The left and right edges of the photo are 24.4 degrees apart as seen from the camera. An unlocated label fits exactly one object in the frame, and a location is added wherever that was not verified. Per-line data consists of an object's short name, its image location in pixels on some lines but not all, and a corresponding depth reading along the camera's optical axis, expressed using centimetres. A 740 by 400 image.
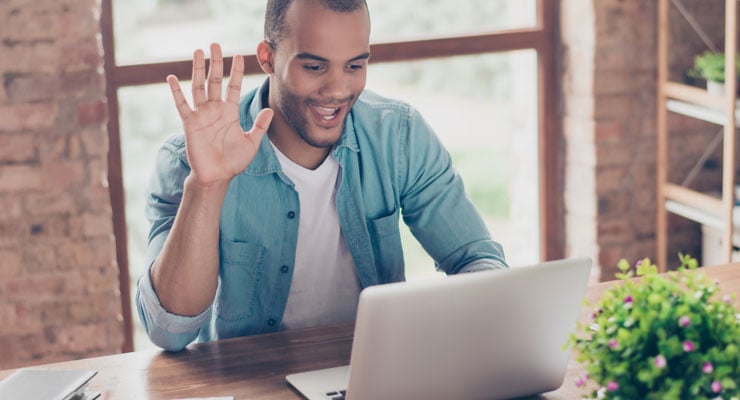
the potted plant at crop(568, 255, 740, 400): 175
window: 313
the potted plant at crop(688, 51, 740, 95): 318
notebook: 197
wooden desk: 205
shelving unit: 310
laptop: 186
